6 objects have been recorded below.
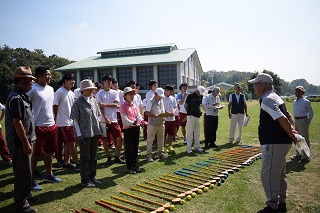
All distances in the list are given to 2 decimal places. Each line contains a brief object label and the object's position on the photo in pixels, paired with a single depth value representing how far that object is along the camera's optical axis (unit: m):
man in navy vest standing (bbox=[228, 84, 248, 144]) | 9.86
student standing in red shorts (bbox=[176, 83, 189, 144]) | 9.82
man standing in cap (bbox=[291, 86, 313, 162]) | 6.93
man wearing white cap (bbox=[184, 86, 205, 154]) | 8.29
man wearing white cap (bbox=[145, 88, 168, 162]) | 7.20
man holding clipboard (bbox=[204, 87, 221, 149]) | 9.43
